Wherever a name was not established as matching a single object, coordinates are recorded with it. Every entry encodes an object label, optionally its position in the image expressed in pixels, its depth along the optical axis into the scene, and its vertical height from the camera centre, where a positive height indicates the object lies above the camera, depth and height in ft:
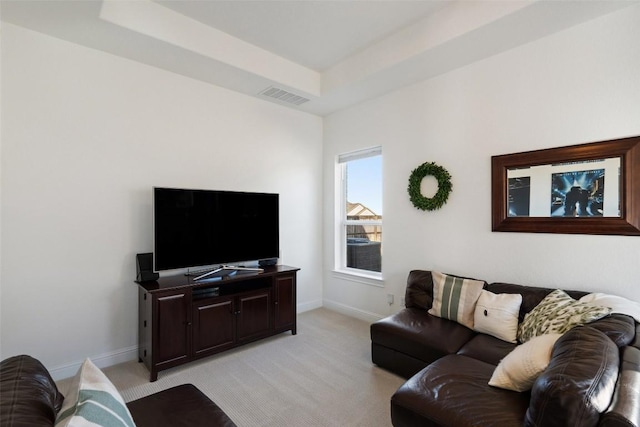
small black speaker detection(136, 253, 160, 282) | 9.45 -1.67
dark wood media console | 8.61 -3.09
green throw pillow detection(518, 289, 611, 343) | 6.22 -2.16
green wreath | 10.57 +0.96
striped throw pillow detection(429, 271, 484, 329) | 8.65 -2.39
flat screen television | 9.30 -0.44
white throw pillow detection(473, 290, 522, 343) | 7.75 -2.59
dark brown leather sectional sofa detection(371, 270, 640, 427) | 3.56 -3.01
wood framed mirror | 7.38 +0.66
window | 13.38 +0.09
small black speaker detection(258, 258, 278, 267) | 12.31 -1.91
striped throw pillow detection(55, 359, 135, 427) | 2.87 -1.91
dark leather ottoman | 4.57 -3.05
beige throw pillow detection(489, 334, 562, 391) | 4.90 -2.46
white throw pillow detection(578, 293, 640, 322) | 6.32 -1.90
